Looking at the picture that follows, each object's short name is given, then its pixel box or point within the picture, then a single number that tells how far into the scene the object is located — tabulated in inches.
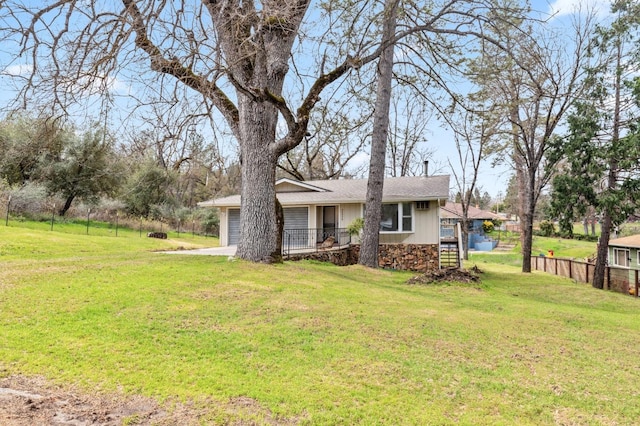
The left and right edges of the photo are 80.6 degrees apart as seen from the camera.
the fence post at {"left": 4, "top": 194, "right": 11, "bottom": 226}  601.3
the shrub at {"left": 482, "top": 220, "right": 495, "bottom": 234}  1447.2
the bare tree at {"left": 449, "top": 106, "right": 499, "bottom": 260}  961.0
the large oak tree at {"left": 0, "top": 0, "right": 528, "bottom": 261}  253.6
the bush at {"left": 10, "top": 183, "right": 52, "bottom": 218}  702.5
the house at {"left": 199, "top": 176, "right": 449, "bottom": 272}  633.0
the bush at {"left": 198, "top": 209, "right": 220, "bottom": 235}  1124.6
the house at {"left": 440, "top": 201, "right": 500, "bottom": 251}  1378.0
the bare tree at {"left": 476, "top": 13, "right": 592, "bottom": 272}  565.6
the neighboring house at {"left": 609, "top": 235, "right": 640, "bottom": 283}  716.7
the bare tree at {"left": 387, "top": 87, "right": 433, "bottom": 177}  1080.9
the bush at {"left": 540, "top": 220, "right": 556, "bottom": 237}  658.7
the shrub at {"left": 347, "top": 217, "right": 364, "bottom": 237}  590.2
